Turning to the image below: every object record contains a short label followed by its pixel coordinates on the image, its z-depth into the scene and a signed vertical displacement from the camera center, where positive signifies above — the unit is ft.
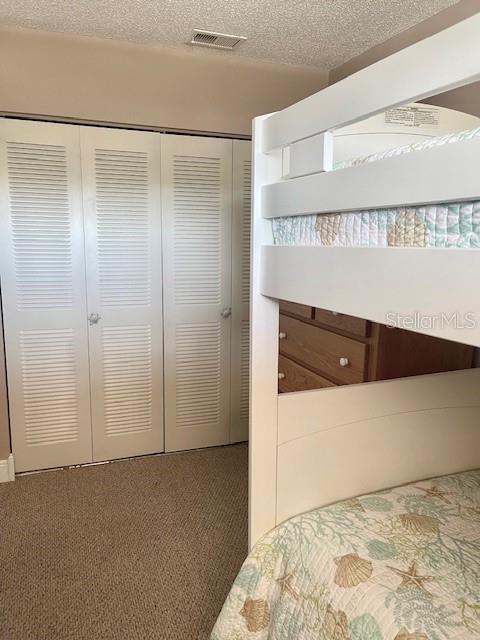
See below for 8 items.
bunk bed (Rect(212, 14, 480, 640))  2.68 -1.68
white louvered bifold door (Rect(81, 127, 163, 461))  8.52 -0.69
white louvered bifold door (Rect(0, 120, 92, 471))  8.09 -0.74
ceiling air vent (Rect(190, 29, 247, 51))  7.57 +3.23
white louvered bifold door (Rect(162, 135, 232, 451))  8.98 -0.72
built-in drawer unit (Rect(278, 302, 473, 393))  6.07 -1.29
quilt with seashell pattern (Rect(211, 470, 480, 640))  3.51 -2.48
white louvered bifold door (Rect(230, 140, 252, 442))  9.28 -0.72
